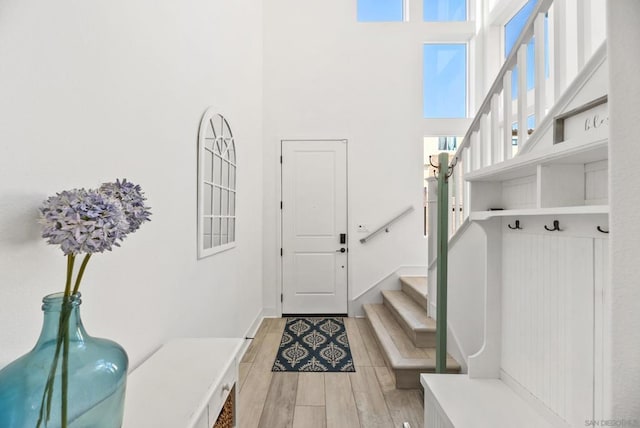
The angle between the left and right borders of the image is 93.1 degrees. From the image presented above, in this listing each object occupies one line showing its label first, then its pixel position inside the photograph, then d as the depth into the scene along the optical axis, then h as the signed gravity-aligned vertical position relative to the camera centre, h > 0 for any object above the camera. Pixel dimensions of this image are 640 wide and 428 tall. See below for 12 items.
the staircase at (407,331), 2.26 -1.10
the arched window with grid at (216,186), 1.91 +0.21
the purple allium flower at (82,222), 0.60 -0.02
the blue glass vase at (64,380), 0.56 -0.33
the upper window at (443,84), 4.03 +1.77
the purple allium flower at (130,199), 0.75 +0.04
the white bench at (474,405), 1.18 -0.80
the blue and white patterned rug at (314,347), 2.60 -1.30
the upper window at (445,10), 4.00 +2.73
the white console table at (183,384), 0.86 -0.58
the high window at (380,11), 4.02 +2.73
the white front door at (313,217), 3.96 -0.02
